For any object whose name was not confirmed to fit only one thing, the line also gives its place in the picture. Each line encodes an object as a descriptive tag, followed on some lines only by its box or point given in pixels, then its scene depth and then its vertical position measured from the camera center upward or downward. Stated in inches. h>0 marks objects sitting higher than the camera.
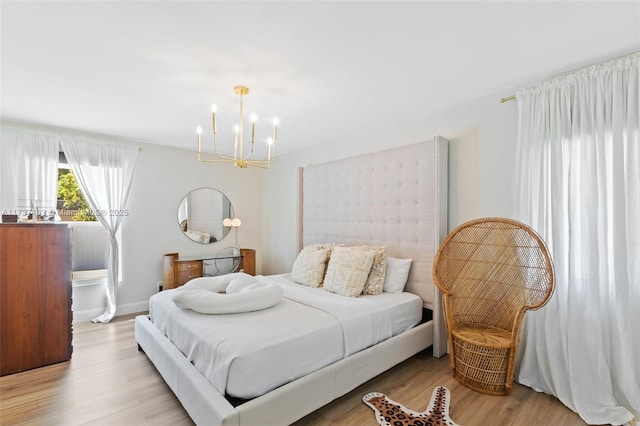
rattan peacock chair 84.7 -25.6
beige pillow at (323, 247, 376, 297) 110.6 -23.3
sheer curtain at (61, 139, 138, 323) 142.7 +15.0
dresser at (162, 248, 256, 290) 154.3 -30.4
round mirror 177.3 -1.5
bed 65.2 -32.2
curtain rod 78.1 +40.9
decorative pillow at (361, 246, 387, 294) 112.6 -24.5
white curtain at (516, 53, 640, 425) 74.2 -5.1
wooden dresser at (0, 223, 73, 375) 97.7 -29.4
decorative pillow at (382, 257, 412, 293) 116.0 -25.7
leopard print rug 72.9 -52.5
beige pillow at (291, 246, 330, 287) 126.5 -24.8
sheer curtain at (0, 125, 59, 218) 124.8 +17.9
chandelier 93.4 +39.0
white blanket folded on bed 85.5 -26.1
